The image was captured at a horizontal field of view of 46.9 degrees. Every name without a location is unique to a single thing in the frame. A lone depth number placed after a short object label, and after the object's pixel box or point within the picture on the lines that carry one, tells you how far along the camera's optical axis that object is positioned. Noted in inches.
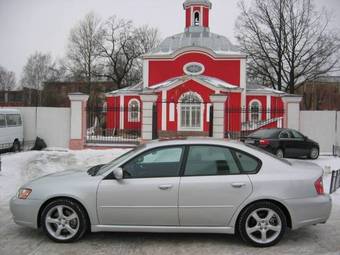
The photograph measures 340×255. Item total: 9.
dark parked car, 642.2
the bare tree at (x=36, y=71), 2699.3
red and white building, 1170.6
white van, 708.0
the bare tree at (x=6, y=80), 3127.5
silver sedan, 203.0
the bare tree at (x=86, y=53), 2008.1
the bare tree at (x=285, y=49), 1569.9
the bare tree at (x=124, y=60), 2022.6
